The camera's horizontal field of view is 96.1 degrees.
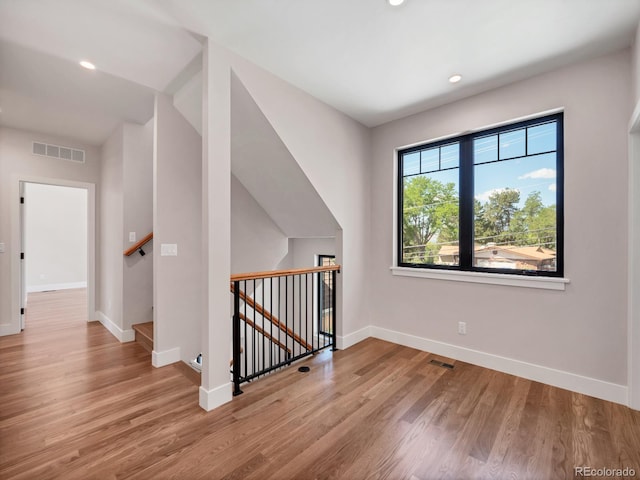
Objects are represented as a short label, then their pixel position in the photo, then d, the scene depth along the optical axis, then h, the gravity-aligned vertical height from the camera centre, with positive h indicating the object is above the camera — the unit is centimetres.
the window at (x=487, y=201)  258 +39
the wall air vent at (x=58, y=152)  400 +123
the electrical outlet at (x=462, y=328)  300 -94
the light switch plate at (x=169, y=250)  288 -12
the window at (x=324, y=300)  458 -105
